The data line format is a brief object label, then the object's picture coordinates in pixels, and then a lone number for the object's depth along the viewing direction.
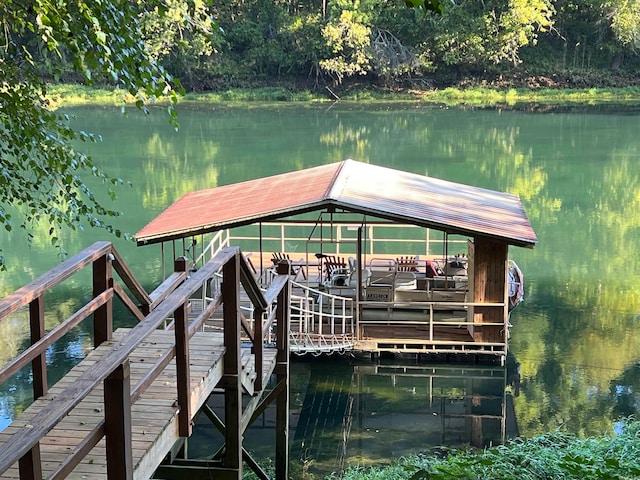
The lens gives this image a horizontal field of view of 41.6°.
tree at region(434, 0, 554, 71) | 46.88
